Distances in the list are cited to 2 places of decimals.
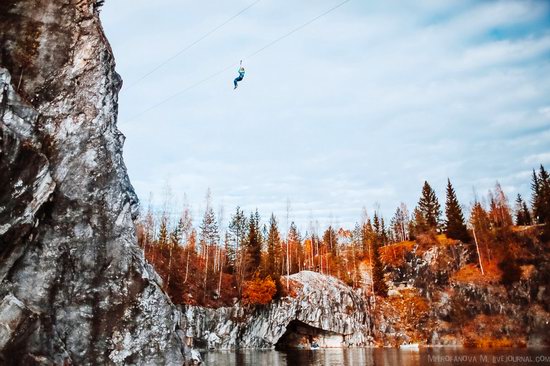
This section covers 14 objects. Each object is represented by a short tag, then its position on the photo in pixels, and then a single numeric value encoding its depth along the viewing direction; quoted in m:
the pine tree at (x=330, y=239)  116.88
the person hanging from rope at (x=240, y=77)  24.08
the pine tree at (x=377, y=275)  86.56
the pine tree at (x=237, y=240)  80.93
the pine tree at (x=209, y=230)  90.69
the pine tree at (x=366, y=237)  99.06
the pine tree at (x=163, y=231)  81.64
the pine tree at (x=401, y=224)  120.85
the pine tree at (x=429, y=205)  101.69
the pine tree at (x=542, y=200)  82.81
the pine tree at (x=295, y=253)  96.81
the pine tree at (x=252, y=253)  78.96
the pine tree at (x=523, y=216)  94.31
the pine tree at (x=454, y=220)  88.81
